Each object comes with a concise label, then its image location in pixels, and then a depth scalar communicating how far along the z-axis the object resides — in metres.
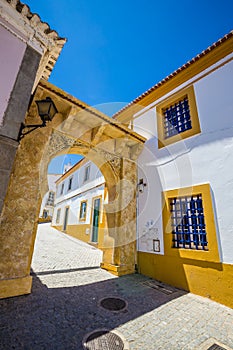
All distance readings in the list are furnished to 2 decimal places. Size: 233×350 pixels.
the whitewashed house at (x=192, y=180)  4.09
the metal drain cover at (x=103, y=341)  2.18
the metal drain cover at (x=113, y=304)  3.26
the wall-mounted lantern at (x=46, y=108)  3.14
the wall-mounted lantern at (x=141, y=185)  6.34
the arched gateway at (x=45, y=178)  3.43
